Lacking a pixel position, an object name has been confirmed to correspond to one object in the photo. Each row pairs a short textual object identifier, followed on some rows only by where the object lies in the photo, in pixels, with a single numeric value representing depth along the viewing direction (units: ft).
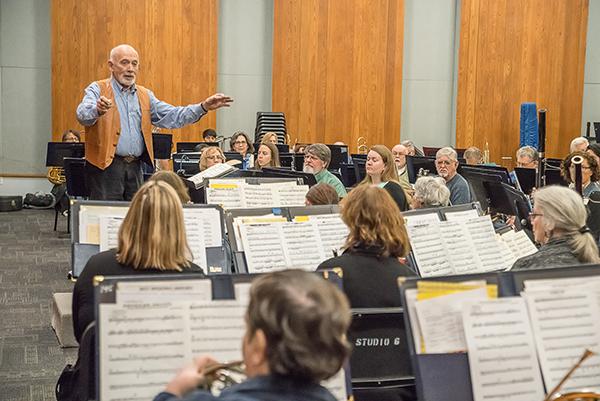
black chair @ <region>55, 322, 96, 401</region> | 10.36
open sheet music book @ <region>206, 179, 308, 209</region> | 20.11
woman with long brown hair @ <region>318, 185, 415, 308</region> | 12.24
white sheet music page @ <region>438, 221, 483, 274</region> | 15.87
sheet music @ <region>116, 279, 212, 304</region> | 8.82
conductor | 21.93
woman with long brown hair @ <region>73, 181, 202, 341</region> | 11.26
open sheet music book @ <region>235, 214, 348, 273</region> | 15.05
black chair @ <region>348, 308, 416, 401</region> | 11.40
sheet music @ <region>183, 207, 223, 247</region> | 15.69
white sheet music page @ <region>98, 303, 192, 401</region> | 8.65
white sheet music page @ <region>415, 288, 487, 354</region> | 9.37
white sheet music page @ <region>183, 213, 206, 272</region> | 15.47
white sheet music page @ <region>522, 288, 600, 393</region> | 9.76
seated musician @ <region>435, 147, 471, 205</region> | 27.55
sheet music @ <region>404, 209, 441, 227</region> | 15.89
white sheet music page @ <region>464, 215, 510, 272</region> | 16.24
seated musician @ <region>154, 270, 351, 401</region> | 6.38
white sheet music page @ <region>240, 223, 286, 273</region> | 14.93
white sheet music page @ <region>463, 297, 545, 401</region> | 9.45
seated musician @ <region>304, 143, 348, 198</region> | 27.94
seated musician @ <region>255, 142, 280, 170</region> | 31.99
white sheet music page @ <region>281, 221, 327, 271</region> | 15.23
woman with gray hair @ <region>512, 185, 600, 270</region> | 13.06
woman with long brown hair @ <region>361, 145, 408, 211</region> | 26.08
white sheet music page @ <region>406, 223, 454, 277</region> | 15.46
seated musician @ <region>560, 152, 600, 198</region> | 23.89
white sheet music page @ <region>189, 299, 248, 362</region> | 8.97
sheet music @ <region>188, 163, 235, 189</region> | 24.63
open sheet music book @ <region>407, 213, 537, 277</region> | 15.60
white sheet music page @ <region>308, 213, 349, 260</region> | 15.62
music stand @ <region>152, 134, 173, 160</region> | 32.94
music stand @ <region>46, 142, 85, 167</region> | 36.22
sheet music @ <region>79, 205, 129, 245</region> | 15.08
